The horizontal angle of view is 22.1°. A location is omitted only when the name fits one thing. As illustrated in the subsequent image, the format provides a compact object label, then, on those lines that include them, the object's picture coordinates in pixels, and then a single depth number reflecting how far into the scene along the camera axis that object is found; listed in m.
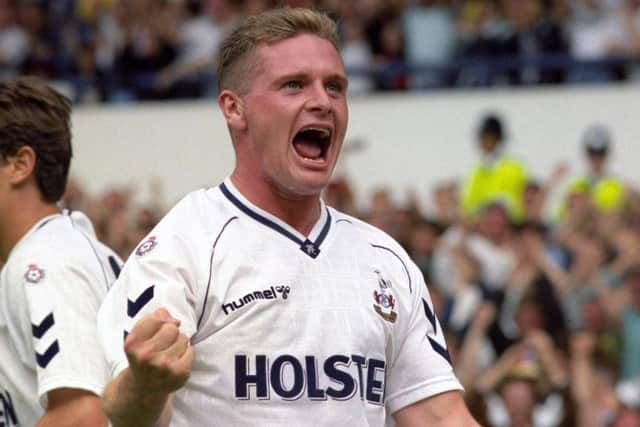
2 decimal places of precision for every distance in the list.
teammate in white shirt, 5.17
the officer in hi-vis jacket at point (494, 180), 14.17
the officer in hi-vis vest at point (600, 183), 13.59
